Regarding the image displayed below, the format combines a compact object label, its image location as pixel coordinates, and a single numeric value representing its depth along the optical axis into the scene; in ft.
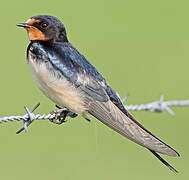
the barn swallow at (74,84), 23.00
